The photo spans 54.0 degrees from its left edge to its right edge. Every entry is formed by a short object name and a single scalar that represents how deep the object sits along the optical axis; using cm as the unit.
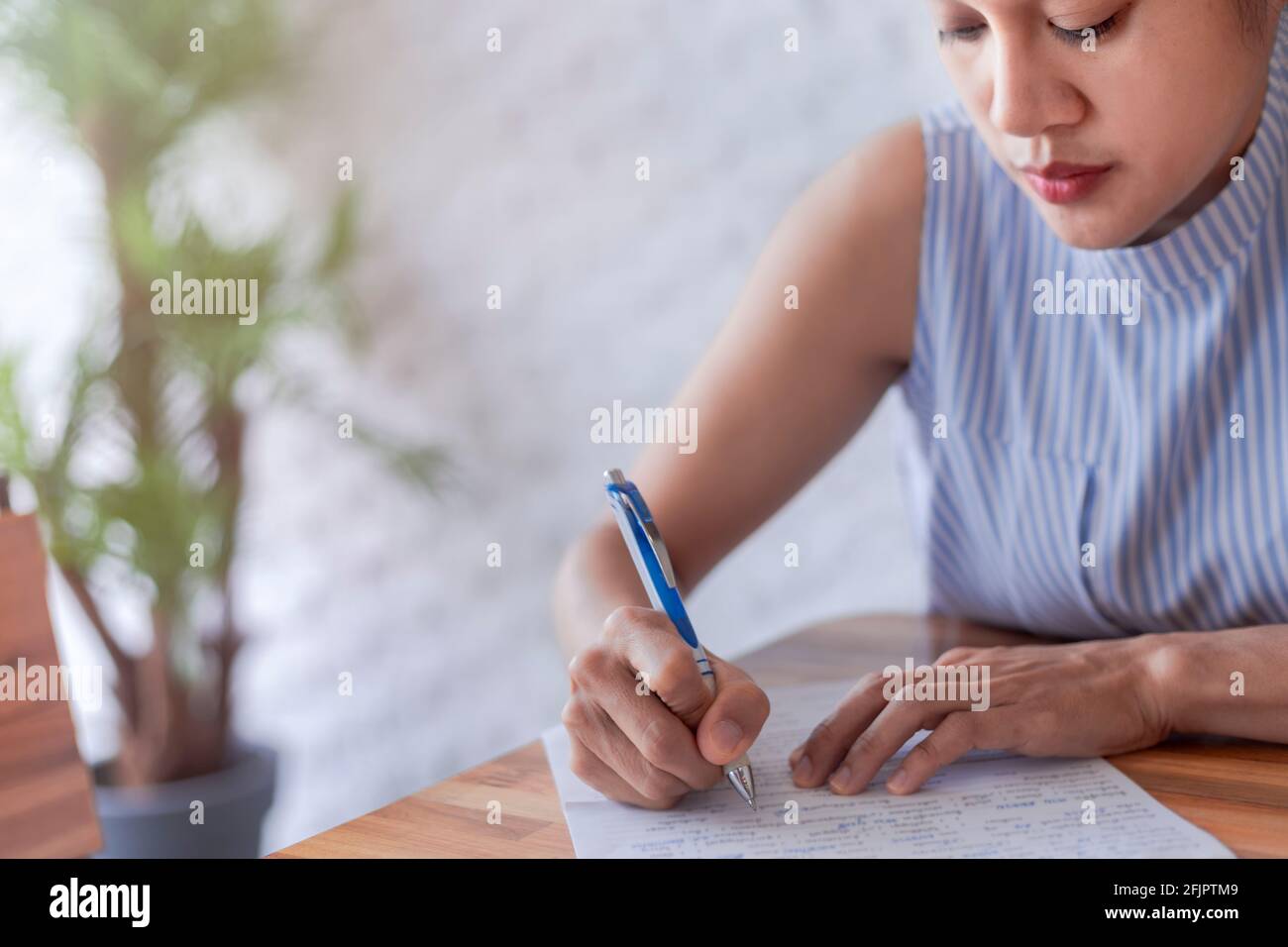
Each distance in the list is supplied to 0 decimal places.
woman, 67
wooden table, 57
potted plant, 171
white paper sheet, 56
